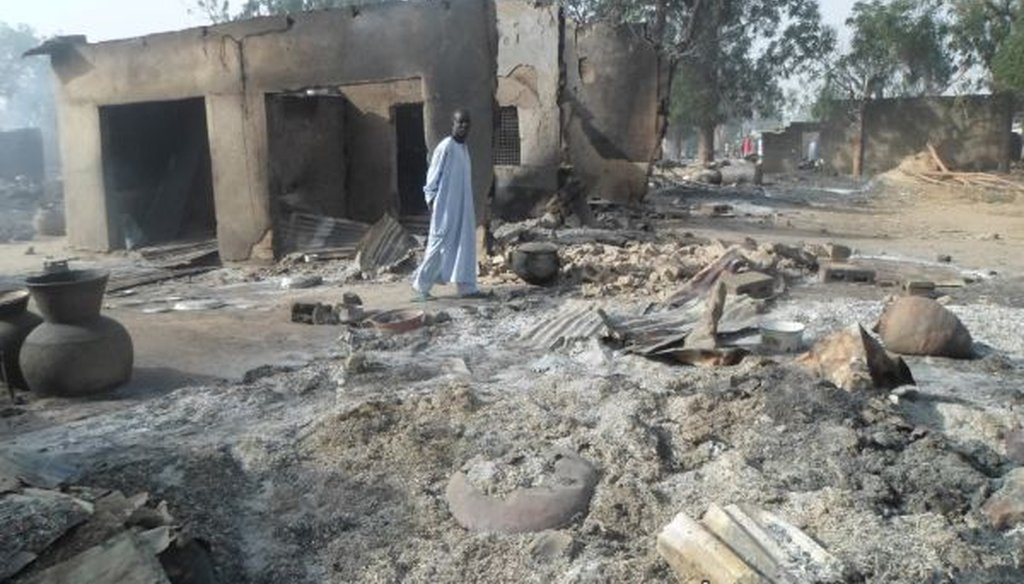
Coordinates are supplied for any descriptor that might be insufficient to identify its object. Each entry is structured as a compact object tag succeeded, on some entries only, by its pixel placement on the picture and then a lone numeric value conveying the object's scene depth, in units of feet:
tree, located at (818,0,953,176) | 85.35
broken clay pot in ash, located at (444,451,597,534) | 10.44
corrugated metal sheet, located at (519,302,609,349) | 18.99
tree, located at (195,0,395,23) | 113.19
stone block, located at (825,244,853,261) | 29.43
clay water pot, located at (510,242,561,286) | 25.90
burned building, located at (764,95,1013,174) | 75.10
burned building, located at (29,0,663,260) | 32.01
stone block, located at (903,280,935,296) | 23.11
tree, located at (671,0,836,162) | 84.89
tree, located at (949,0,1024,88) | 75.36
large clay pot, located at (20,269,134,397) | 15.58
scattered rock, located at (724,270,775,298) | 22.53
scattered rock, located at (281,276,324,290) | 29.43
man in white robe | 25.07
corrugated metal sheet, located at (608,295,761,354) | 17.84
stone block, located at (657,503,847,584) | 8.82
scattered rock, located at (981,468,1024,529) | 10.26
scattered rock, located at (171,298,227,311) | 26.15
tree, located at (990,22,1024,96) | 58.75
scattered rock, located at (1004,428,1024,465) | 12.00
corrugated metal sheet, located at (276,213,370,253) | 35.12
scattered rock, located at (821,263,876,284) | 25.84
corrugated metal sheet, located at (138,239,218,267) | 36.73
